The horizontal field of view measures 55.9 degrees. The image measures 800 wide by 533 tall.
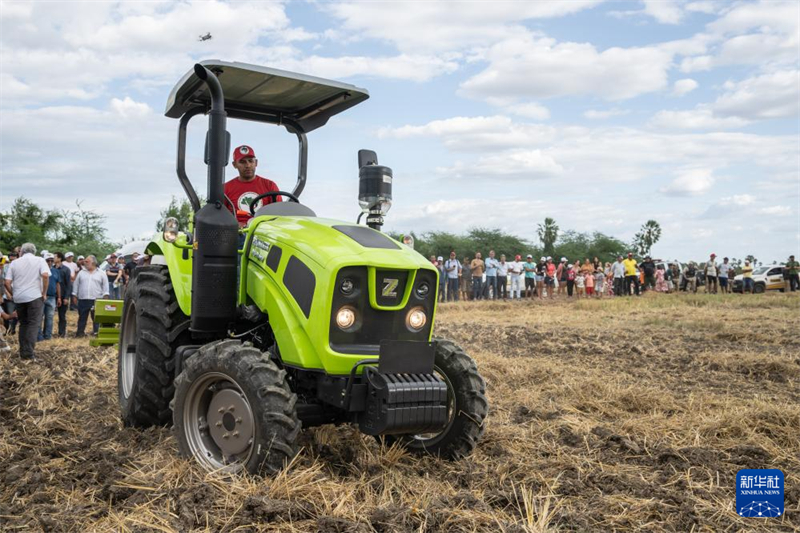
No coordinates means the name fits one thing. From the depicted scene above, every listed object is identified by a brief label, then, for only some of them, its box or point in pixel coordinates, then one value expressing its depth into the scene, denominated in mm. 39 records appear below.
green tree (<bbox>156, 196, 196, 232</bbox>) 41688
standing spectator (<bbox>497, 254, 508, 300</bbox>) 26922
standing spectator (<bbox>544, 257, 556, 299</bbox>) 28203
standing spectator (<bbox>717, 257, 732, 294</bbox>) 33750
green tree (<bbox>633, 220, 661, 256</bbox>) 70375
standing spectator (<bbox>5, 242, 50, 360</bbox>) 11547
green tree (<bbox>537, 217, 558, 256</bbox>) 58438
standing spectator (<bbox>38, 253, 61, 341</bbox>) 15172
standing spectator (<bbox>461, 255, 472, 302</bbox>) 27808
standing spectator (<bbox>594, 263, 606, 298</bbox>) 29312
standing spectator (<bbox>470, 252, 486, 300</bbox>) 26656
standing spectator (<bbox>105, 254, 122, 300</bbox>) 19219
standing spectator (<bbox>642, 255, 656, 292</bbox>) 31736
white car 35156
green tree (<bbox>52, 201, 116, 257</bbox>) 38750
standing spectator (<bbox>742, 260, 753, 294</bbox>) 33322
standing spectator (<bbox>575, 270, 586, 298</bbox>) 28828
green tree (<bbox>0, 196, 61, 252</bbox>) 35688
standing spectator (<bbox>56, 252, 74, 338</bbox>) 16156
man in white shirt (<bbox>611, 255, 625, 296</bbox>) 29609
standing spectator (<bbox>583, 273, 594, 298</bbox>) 28781
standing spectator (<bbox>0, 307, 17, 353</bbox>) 11244
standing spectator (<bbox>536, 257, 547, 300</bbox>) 28222
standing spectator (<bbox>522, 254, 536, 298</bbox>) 27922
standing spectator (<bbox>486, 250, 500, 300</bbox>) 26516
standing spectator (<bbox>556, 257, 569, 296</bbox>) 29591
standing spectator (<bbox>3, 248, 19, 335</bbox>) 12536
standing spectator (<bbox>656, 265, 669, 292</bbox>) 32309
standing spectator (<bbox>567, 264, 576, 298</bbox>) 28469
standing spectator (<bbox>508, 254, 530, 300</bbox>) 27531
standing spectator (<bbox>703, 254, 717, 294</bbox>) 33281
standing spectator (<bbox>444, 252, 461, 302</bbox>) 26281
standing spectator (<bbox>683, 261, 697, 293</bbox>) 34103
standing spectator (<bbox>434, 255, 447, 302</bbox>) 26500
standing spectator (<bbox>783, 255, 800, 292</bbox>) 33875
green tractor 4434
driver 6329
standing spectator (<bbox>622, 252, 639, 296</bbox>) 29328
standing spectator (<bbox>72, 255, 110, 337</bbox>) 15922
